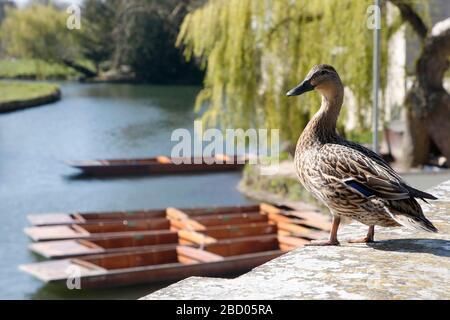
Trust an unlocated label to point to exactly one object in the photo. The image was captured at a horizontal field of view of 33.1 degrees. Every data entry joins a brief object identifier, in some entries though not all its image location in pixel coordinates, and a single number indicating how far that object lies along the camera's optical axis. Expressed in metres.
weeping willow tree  13.38
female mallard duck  2.91
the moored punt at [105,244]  10.28
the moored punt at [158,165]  19.47
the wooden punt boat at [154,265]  9.19
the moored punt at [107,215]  12.17
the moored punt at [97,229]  11.39
